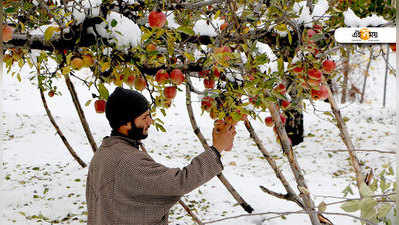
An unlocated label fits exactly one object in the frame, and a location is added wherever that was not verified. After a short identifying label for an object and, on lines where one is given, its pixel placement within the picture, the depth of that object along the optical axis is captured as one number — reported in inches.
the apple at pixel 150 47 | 346.9
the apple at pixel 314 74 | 350.7
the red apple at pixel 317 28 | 369.5
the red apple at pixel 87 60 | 345.8
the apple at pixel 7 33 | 343.6
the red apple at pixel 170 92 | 356.7
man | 333.6
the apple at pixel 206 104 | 354.1
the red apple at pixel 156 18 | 343.8
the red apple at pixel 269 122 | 377.0
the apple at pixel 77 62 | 344.7
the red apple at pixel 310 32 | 361.6
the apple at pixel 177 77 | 350.1
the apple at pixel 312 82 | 351.8
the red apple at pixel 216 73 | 350.2
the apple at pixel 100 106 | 359.5
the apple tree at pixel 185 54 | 344.3
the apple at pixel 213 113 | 352.1
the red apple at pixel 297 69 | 352.8
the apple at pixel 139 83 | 356.1
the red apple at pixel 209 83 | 356.6
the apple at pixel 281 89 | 353.7
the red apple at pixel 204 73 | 353.1
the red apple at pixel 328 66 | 358.5
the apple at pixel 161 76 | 350.9
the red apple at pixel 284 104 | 364.8
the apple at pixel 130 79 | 356.6
